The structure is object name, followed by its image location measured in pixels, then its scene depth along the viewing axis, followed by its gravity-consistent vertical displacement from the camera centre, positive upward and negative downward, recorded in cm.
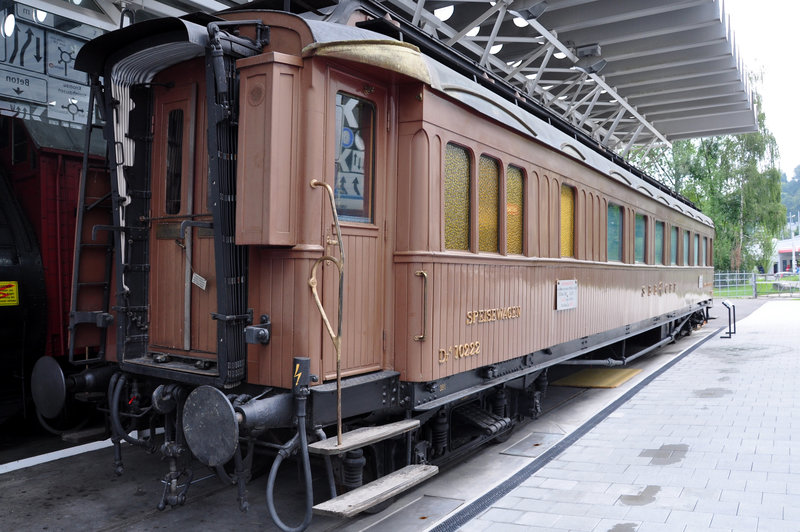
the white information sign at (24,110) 737 +188
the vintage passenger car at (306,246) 396 +18
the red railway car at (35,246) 623 +25
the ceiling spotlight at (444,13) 1062 +432
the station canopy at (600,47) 968 +432
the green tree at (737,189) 3847 +525
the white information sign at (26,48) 743 +261
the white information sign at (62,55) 778 +264
